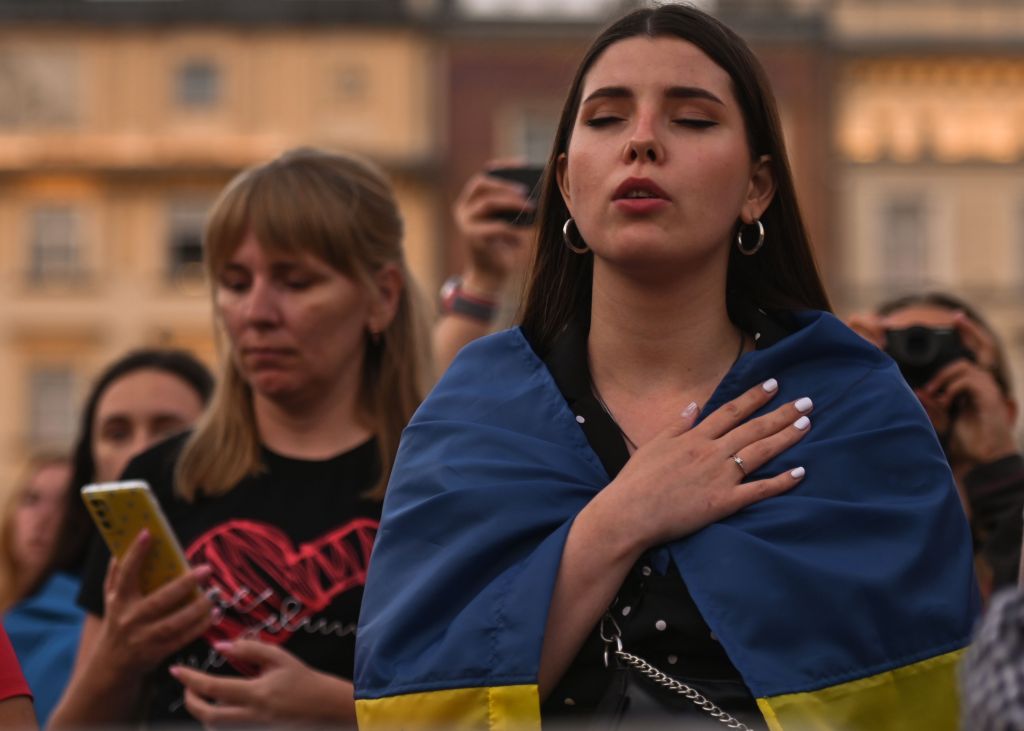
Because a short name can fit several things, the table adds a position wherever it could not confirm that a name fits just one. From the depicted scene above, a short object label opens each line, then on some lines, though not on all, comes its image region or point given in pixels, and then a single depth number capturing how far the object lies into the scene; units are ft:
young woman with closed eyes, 6.14
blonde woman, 9.18
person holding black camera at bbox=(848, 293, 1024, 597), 10.44
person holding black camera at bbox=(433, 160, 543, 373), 11.75
